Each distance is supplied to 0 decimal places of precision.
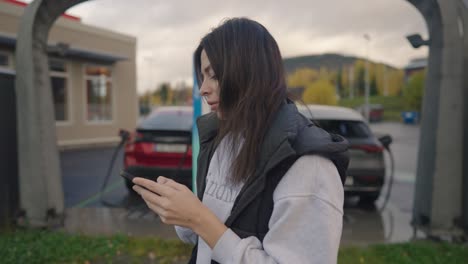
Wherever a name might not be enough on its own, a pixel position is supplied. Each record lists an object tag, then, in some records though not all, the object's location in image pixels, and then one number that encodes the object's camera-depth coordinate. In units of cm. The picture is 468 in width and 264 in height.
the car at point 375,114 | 5200
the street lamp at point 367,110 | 4318
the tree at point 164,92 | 8992
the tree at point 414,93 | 5059
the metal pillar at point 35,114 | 433
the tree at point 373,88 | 10881
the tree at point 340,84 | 11162
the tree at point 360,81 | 10669
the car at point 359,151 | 543
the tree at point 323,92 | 5744
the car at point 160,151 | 589
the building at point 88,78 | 1459
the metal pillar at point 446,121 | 400
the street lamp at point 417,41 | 427
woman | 98
